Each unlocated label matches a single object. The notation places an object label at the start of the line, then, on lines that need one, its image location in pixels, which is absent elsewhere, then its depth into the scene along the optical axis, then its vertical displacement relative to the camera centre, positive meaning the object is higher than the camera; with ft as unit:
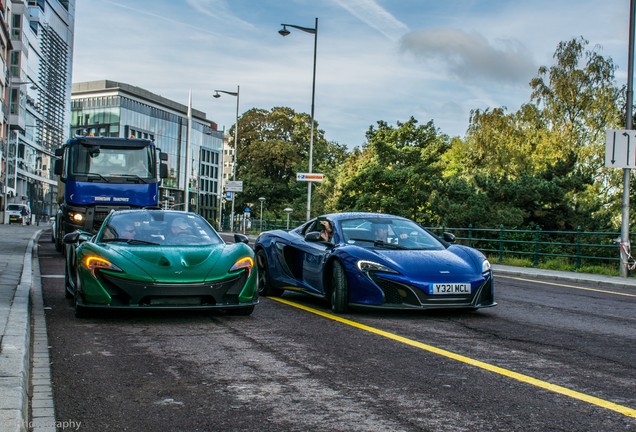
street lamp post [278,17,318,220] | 123.01 +30.98
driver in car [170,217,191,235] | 32.91 +0.07
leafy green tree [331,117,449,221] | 172.45 +14.20
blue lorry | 65.10 +4.12
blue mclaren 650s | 30.35 -1.19
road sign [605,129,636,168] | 63.98 +7.76
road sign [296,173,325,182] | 116.01 +8.22
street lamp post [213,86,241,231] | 223.51 +38.21
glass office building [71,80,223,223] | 351.05 +47.74
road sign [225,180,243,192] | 241.14 +13.39
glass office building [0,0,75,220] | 247.70 +46.72
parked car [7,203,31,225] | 214.07 +2.61
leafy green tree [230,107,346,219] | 282.36 +28.34
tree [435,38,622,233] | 160.25 +24.89
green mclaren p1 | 27.96 -1.55
